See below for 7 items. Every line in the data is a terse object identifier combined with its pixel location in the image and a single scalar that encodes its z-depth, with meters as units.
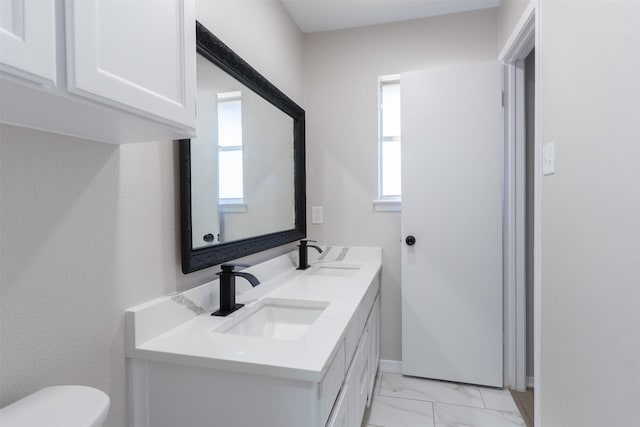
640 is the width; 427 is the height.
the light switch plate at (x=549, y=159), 1.37
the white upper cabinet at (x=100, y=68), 0.46
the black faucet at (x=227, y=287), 1.26
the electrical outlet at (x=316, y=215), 2.50
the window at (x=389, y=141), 2.44
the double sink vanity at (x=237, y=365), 0.87
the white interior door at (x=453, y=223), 2.11
